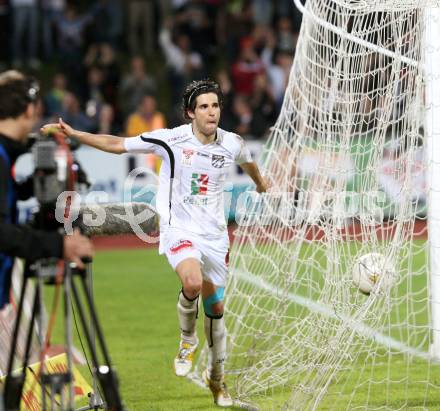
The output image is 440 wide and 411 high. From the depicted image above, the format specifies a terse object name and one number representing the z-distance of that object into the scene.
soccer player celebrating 14.45
